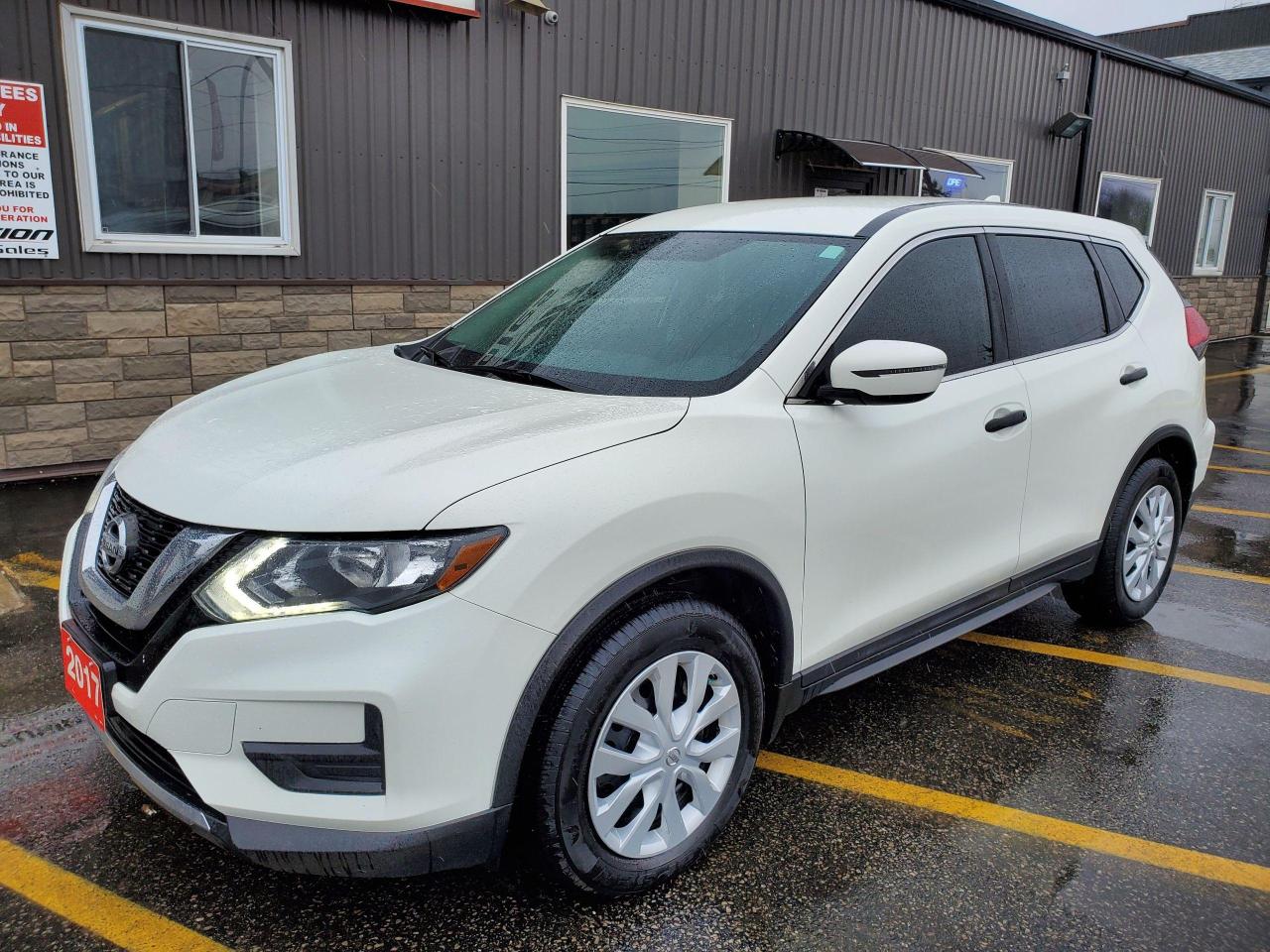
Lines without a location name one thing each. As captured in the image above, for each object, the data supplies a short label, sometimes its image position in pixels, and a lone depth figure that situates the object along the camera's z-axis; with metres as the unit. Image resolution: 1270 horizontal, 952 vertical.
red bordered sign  7.40
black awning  10.36
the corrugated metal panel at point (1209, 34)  30.72
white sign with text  6.01
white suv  2.00
